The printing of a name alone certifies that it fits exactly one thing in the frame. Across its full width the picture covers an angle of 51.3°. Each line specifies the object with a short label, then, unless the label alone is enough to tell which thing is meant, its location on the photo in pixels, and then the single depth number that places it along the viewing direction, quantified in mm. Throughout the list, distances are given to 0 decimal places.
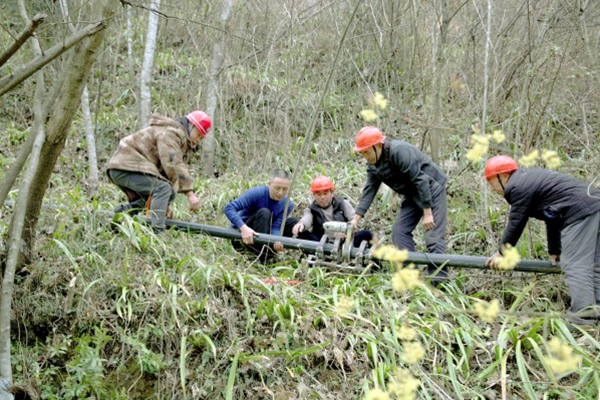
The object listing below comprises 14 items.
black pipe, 5090
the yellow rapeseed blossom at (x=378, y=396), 1631
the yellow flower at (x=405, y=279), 1689
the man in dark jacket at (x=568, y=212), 4609
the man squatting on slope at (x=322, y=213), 6172
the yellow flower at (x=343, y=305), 2305
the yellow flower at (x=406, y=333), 1941
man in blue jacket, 5906
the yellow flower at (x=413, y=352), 1777
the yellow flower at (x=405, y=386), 1657
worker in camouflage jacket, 5531
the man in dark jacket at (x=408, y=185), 5453
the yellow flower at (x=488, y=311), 1723
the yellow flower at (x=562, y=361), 1547
